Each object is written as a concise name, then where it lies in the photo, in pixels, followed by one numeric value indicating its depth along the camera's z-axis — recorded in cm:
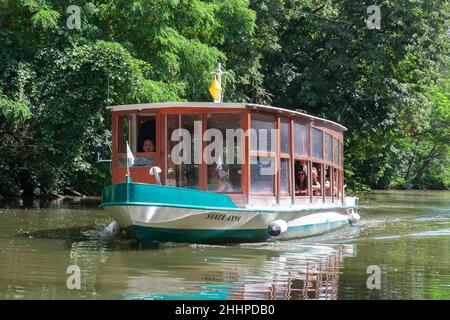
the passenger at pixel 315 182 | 1712
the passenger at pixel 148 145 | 1443
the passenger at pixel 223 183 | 1423
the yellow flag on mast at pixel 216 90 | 1479
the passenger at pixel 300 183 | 1634
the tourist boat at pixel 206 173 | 1319
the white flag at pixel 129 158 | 1271
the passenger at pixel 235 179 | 1424
